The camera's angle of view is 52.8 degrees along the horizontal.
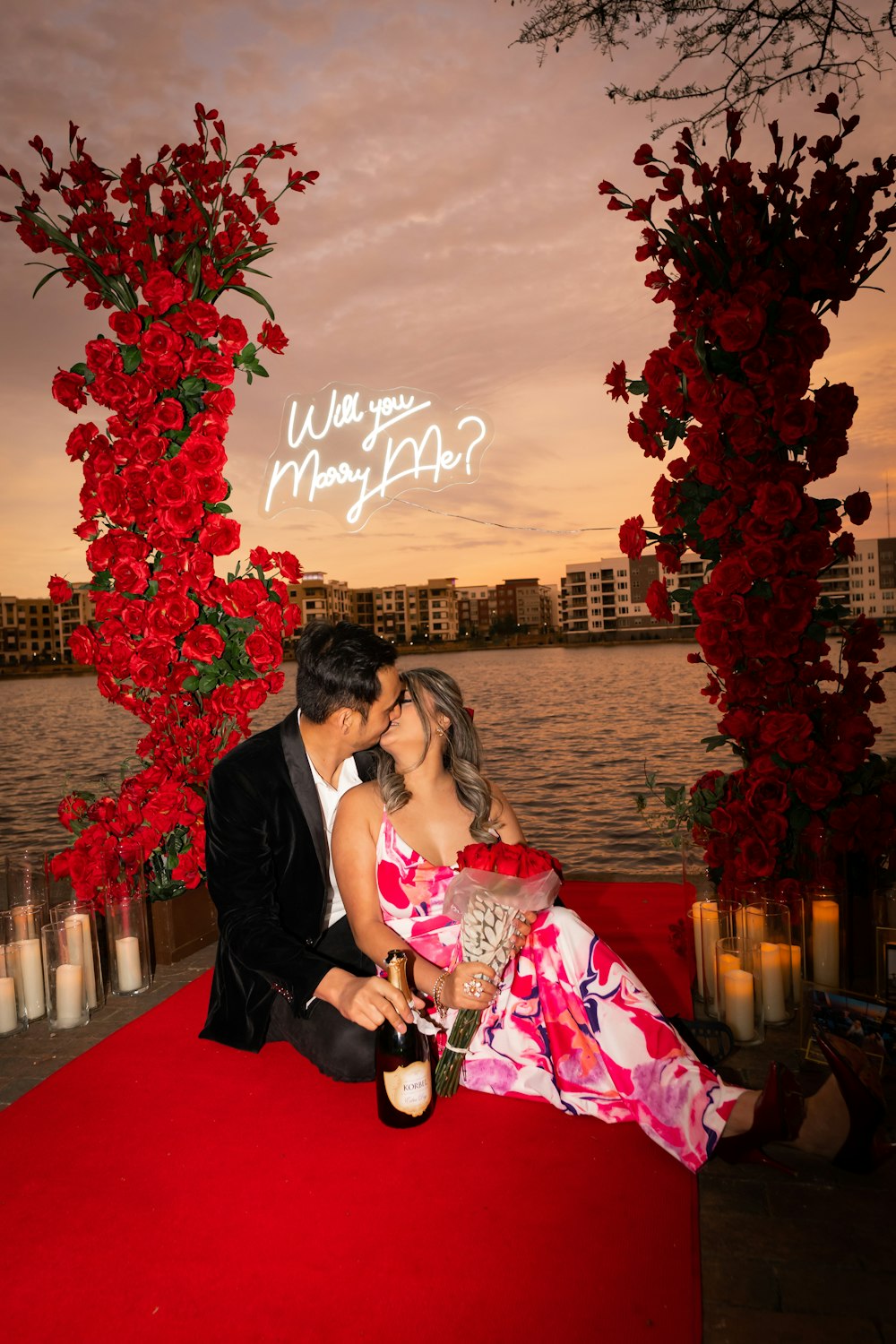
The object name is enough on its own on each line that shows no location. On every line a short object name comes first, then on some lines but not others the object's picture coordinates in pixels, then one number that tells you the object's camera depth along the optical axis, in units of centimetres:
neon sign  391
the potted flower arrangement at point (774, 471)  345
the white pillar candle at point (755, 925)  316
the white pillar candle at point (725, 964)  319
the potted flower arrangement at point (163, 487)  420
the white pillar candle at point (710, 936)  330
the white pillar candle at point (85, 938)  362
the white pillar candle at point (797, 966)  331
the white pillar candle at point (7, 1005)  355
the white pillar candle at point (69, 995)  358
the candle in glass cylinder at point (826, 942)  339
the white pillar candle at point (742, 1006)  315
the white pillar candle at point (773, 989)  335
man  283
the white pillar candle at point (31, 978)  367
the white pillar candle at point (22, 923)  377
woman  232
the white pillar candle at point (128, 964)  392
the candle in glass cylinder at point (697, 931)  341
